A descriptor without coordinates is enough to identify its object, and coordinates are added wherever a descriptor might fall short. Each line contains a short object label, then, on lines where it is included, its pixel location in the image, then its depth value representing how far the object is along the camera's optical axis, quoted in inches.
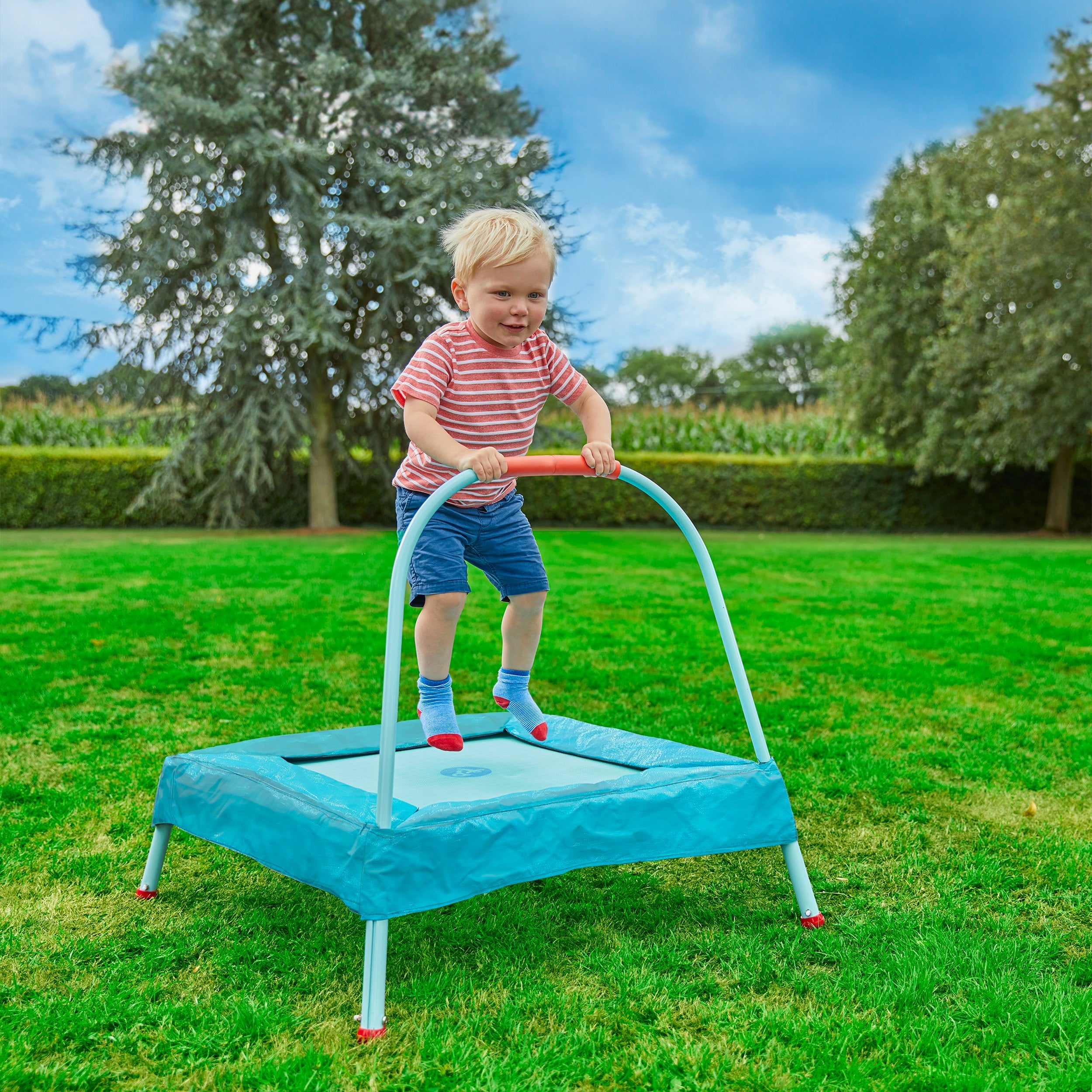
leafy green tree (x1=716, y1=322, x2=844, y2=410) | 2411.4
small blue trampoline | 83.3
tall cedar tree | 600.7
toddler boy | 102.7
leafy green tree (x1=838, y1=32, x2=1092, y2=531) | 641.6
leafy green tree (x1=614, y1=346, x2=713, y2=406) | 2514.8
